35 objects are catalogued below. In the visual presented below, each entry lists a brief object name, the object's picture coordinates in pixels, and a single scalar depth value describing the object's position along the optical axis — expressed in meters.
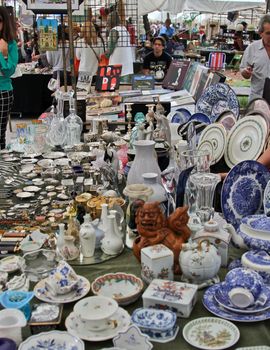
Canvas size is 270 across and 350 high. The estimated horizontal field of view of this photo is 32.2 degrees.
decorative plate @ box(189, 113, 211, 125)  2.40
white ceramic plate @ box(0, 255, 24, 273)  1.29
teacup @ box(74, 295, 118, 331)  1.00
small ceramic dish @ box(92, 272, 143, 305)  1.13
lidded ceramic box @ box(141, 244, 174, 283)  1.16
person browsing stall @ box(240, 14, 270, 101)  3.39
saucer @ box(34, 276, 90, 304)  1.13
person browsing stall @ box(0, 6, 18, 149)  3.36
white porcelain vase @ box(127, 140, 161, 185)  1.59
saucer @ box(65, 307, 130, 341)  0.99
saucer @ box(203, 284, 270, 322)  1.06
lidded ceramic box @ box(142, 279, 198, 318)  1.07
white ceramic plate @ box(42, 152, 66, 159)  2.49
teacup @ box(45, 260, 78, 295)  1.14
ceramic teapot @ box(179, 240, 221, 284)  1.16
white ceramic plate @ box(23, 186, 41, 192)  1.99
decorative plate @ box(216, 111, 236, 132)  2.15
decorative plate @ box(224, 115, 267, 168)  1.83
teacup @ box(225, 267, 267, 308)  1.09
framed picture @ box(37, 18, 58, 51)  2.94
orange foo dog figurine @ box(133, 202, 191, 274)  1.21
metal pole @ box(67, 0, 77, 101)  2.64
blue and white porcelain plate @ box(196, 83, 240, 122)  2.42
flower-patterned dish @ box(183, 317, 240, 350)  0.98
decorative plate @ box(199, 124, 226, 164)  1.91
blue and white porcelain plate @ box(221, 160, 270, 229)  1.57
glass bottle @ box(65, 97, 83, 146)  2.65
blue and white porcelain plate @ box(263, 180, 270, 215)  1.49
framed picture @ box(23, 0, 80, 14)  2.76
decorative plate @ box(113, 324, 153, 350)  0.94
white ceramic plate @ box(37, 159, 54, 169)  2.31
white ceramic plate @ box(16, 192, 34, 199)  1.91
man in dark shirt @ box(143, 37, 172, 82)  4.89
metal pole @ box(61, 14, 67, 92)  2.96
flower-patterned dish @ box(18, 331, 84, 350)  0.96
